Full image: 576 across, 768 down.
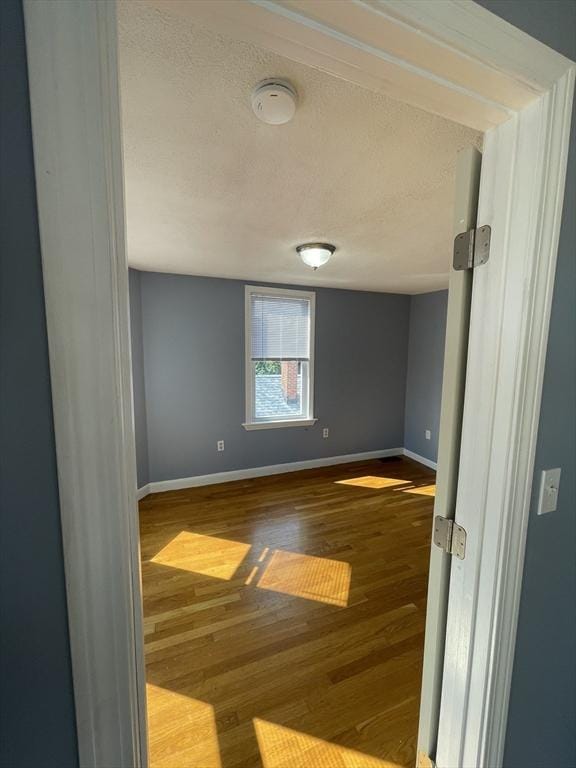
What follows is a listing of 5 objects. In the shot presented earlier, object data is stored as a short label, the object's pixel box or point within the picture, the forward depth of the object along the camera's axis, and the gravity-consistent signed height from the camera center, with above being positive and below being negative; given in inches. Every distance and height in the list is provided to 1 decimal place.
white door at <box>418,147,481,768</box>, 32.0 -9.6
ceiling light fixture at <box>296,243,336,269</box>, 90.9 +28.9
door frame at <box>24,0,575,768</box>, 15.3 +4.0
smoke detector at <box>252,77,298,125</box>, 36.9 +30.3
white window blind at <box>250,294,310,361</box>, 148.0 +11.7
